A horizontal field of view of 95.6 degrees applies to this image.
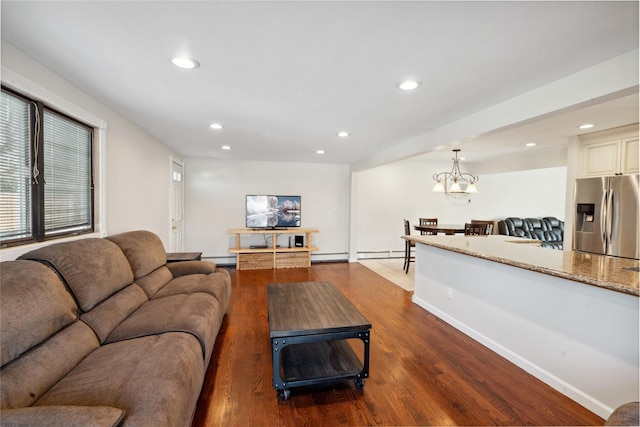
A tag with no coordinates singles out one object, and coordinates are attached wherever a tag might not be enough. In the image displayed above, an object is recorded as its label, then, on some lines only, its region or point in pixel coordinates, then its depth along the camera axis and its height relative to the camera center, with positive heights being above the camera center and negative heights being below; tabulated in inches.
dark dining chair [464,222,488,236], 199.0 -14.2
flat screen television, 234.1 -5.8
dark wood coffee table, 78.7 -36.9
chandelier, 269.9 +29.4
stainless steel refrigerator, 129.7 -1.5
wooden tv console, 226.1 -39.8
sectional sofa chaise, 48.4 -32.6
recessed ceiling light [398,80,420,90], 84.9 +36.7
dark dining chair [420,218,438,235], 238.9 -10.9
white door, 193.9 -3.1
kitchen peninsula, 70.5 -31.2
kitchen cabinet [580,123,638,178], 139.4 +31.1
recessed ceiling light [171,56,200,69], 72.7 +35.8
